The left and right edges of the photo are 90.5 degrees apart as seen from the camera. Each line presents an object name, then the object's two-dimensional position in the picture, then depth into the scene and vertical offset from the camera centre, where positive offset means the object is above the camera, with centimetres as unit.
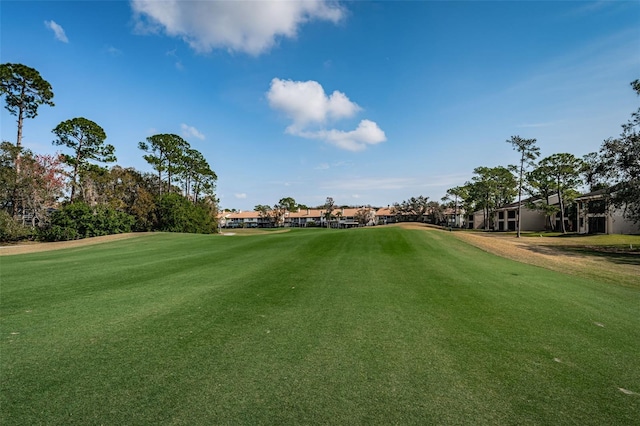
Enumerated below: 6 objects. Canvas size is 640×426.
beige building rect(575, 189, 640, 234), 4150 +94
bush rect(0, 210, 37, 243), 2942 -131
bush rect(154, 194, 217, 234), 4434 +66
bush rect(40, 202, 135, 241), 3231 -60
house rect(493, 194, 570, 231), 5540 +215
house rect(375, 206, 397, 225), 11211 +271
